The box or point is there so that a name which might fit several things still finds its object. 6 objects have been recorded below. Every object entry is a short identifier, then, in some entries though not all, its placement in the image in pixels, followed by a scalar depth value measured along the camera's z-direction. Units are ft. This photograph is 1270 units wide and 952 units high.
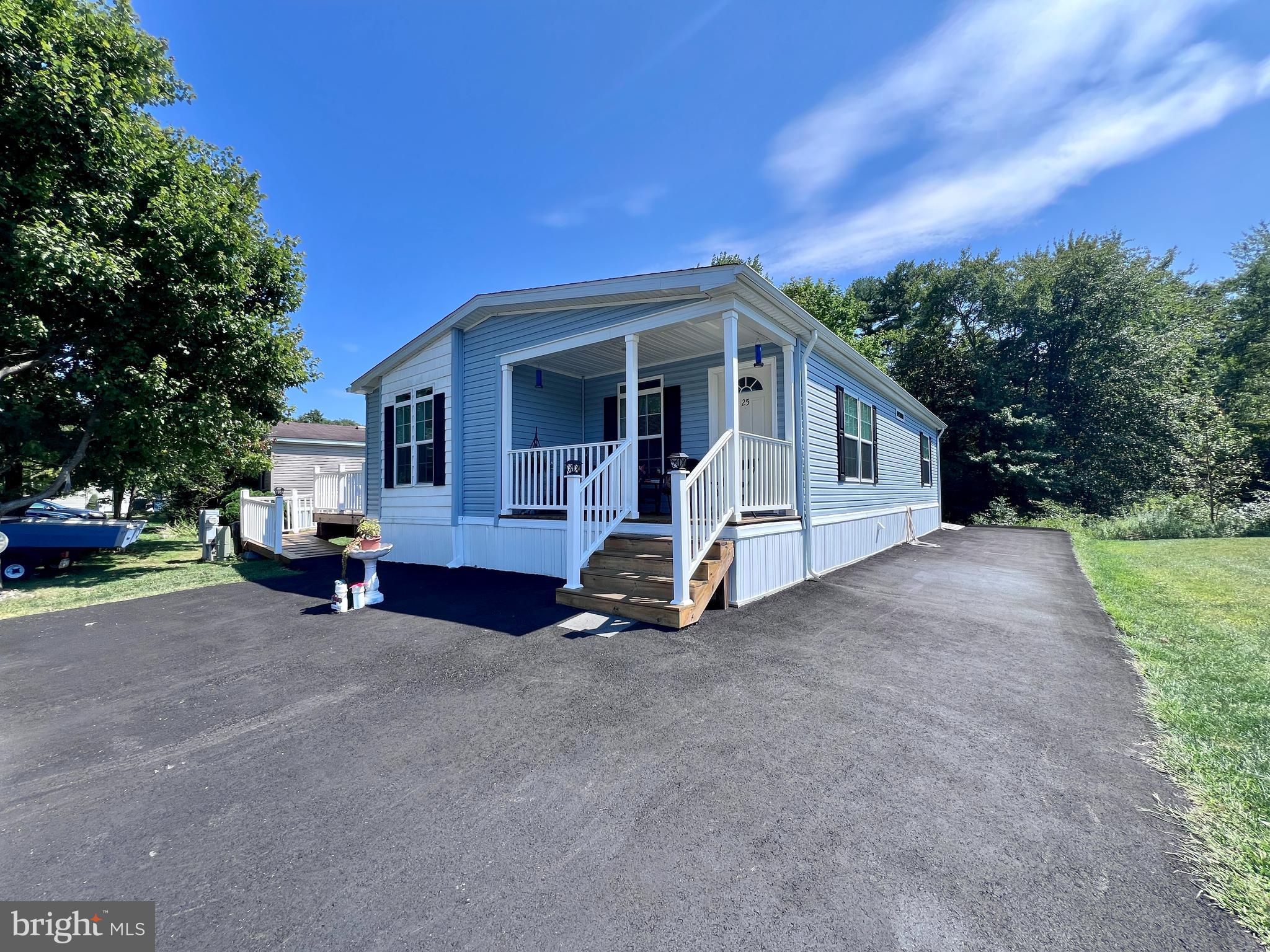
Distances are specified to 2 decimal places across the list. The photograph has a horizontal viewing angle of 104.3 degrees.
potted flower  19.47
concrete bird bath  19.48
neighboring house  37.70
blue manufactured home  18.26
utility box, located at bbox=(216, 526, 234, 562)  34.06
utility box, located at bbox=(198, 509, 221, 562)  33.83
